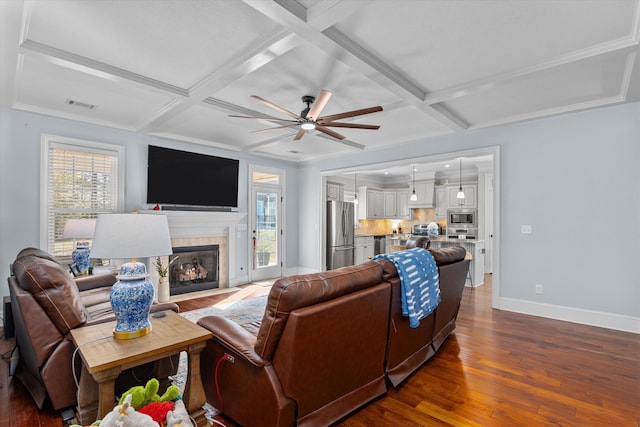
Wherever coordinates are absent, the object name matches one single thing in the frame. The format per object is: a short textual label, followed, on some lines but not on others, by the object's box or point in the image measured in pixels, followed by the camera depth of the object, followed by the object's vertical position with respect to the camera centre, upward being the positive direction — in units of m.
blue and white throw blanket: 2.25 -0.50
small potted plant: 4.88 -1.06
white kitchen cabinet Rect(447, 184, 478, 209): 7.97 +0.52
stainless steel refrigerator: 7.28 -0.45
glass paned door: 6.46 -0.40
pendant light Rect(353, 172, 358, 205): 8.71 +0.81
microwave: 7.92 -0.06
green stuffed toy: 1.00 -0.59
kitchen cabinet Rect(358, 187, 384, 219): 8.84 +0.33
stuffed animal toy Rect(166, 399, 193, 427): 0.92 -0.61
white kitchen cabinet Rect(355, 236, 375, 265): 8.27 -0.88
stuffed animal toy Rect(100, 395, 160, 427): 0.80 -0.53
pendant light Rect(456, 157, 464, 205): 7.44 +0.45
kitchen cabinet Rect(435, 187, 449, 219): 8.50 +0.36
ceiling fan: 3.00 +1.03
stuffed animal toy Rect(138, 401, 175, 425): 0.94 -0.60
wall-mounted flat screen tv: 5.00 +0.60
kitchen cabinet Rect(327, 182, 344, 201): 7.57 +0.58
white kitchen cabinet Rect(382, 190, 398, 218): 9.48 +0.36
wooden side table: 1.53 -0.71
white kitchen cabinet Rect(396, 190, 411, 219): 9.27 +0.30
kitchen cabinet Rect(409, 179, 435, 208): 8.61 +0.56
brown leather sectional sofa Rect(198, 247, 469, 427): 1.62 -0.79
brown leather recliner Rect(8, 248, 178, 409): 1.90 -0.68
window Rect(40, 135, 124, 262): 4.08 +0.40
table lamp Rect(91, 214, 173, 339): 1.72 -0.22
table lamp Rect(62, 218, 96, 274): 3.70 -0.26
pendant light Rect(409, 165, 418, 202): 8.13 +0.60
